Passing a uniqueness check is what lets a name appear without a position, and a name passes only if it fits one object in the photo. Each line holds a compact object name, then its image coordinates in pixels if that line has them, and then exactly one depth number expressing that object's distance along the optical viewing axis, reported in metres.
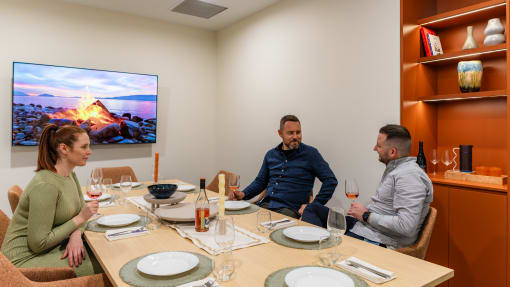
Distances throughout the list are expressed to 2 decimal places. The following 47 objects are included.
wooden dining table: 1.19
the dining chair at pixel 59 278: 1.35
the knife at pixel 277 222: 1.80
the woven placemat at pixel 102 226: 1.78
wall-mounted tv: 3.60
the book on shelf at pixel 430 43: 2.77
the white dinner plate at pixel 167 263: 1.20
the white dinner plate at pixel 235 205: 2.19
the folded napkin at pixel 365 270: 1.17
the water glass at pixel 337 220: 1.32
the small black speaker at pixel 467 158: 2.54
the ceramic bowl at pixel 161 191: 2.05
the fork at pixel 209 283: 1.12
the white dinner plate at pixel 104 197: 2.47
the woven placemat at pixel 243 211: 2.11
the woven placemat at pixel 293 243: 1.49
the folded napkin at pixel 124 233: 1.64
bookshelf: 2.26
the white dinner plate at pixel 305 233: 1.55
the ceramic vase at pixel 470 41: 2.51
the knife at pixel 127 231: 1.67
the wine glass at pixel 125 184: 2.15
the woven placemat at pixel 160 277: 1.14
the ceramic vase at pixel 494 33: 2.36
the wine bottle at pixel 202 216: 1.68
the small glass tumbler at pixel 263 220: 1.74
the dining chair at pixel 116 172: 3.54
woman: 1.61
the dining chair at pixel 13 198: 2.29
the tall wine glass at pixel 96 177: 1.99
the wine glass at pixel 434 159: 2.77
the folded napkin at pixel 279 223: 1.77
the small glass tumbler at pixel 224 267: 1.19
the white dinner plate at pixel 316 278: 1.12
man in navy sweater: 2.86
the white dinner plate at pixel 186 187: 2.87
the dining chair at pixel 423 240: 1.81
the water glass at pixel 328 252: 1.32
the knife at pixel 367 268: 1.19
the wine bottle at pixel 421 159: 2.73
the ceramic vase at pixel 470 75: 2.46
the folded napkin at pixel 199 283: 1.12
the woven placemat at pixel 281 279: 1.13
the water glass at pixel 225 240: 1.23
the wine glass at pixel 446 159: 2.69
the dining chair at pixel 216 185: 3.26
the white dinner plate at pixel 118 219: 1.83
